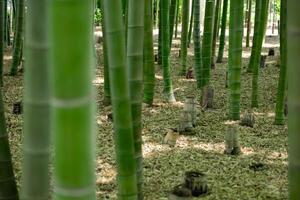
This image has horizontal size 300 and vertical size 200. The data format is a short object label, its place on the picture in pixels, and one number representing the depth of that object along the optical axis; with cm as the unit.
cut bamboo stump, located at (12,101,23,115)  402
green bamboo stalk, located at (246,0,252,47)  895
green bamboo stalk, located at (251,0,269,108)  402
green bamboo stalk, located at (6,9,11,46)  847
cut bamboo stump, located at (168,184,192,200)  207
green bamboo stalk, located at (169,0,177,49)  554
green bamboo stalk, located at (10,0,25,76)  525
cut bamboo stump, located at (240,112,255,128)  372
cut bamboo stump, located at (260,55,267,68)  702
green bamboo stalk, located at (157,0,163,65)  655
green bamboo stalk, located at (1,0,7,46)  721
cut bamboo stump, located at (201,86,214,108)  438
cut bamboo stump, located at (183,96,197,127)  357
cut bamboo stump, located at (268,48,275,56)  834
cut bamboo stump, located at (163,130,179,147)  321
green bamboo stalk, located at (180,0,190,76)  561
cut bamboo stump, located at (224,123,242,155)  301
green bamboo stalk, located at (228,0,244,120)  353
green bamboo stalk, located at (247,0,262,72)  445
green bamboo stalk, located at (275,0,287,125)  349
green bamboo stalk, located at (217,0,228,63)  596
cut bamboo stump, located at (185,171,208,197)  231
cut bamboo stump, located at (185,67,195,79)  595
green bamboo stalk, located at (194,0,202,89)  501
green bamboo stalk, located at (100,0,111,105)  414
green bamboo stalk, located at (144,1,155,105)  400
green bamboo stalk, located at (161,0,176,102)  423
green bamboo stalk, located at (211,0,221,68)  645
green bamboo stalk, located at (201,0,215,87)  428
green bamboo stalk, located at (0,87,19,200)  149
